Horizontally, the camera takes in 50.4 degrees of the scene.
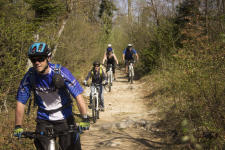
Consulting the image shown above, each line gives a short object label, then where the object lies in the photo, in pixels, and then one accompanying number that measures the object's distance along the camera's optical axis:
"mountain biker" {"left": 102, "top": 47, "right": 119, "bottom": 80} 12.85
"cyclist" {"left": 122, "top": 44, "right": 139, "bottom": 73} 13.90
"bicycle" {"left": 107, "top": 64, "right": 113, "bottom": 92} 12.69
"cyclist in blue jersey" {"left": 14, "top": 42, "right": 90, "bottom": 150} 3.01
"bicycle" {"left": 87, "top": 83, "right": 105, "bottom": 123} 7.86
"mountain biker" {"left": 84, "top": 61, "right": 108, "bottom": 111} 8.07
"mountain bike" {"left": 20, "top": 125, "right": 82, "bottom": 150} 2.85
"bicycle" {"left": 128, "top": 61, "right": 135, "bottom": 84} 13.91
